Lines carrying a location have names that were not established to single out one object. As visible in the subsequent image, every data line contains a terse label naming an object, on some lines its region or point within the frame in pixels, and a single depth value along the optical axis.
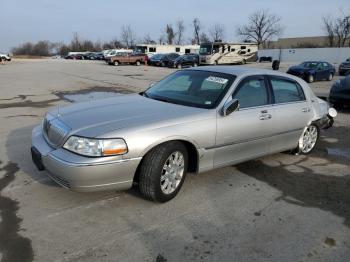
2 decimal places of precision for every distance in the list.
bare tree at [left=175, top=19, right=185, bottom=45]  115.44
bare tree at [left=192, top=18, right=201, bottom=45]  111.44
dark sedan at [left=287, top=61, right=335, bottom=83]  22.95
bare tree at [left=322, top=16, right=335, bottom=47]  84.80
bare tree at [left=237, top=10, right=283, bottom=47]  101.19
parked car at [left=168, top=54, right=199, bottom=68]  37.69
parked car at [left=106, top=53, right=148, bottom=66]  41.58
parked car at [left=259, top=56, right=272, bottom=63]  60.28
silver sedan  3.76
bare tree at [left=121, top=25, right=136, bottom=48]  117.41
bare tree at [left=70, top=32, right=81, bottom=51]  116.19
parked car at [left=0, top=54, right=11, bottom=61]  56.44
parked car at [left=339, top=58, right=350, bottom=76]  30.90
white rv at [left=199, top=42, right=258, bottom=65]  38.38
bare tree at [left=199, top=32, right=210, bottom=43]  112.25
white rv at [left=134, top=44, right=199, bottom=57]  54.22
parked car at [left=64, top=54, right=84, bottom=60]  72.75
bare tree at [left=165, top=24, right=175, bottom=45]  108.41
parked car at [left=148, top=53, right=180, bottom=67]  39.97
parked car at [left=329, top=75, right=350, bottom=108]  10.84
